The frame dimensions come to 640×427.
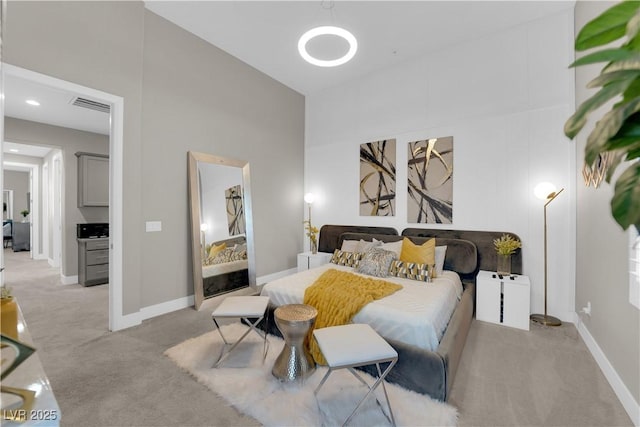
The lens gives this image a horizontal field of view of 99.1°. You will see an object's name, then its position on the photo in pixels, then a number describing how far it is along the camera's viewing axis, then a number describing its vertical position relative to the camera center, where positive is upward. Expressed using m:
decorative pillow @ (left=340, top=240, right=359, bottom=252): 4.15 -0.52
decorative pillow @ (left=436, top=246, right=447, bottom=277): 3.42 -0.58
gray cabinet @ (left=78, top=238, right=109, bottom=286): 4.63 -0.86
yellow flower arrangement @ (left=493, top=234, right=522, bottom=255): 3.25 -0.39
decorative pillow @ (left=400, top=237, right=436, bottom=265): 3.40 -0.52
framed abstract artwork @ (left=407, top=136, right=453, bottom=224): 3.91 +0.46
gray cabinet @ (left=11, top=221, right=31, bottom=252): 8.42 -0.78
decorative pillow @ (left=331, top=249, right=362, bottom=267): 3.75 -0.65
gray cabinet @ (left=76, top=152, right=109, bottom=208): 5.03 +0.61
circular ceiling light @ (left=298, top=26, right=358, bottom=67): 2.38 +1.56
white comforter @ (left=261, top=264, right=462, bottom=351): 2.04 -0.81
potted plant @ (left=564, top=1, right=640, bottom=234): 0.69 +0.26
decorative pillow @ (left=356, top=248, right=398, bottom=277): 3.29 -0.62
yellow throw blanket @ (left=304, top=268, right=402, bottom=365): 2.29 -0.77
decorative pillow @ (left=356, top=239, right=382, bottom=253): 3.91 -0.49
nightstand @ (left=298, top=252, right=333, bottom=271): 4.69 -0.83
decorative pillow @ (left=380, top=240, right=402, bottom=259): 3.72 -0.48
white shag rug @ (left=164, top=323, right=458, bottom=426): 1.70 -1.28
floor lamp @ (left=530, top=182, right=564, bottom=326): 3.08 +0.13
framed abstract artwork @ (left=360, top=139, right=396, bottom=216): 4.41 +0.57
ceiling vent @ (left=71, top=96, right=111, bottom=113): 3.66 +1.50
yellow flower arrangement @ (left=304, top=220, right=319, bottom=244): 4.98 -0.37
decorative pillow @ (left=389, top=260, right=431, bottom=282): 3.14 -0.69
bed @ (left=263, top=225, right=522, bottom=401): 1.88 -0.93
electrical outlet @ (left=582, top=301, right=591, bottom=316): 2.63 -0.95
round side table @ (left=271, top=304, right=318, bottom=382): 2.07 -1.07
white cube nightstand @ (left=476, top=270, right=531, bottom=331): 2.98 -0.99
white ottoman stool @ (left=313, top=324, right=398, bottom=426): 1.60 -0.85
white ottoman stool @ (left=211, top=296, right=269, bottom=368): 2.27 -0.83
